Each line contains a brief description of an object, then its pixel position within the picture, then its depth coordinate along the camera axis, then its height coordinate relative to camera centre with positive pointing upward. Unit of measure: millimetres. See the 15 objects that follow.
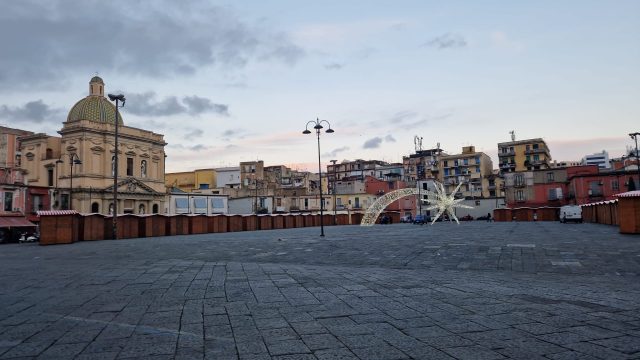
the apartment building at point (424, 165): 106381 +11440
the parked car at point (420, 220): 59400 -1074
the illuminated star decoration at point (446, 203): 47731 +878
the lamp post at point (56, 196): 54156 +3214
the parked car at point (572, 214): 48250 -695
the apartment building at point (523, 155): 97750 +11915
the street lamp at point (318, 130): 31866 +6111
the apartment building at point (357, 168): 120125 +12486
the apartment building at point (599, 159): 143262 +16395
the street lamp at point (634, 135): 42219 +6631
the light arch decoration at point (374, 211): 55516 +269
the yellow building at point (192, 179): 101000 +8820
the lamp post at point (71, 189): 53888 +4008
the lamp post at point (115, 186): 29688 +2330
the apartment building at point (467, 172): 99250 +8668
